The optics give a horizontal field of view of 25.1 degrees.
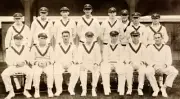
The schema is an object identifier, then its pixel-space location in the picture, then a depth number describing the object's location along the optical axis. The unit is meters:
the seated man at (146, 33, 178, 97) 7.88
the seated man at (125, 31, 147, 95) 7.89
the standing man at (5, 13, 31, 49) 8.12
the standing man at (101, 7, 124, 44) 8.54
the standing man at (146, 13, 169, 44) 8.35
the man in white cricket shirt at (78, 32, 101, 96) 7.86
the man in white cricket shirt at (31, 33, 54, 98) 7.72
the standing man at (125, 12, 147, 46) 8.44
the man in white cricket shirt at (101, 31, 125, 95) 7.87
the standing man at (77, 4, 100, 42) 8.52
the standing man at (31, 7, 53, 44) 8.41
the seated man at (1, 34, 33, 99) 7.70
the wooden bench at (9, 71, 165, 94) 8.09
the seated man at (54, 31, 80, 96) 7.80
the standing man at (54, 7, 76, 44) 8.45
